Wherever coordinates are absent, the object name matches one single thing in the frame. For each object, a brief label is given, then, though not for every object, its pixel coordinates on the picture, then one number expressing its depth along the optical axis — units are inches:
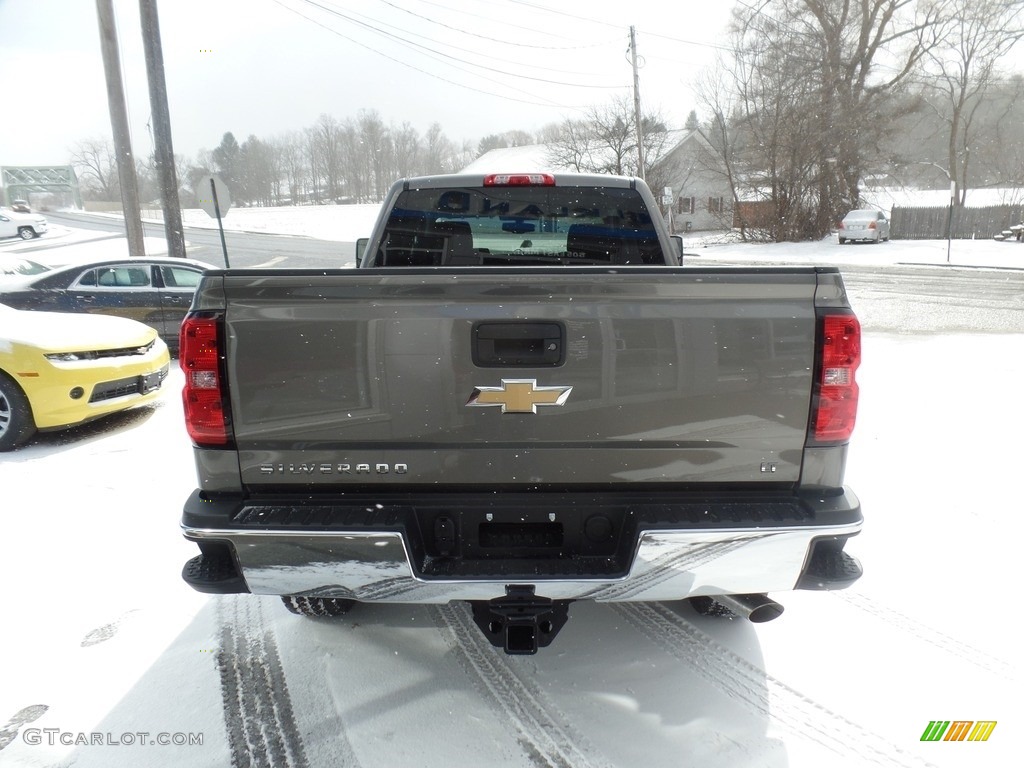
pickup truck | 85.5
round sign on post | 342.2
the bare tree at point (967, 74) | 1421.0
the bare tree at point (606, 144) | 1647.4
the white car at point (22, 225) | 1514.5
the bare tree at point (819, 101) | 1326.3
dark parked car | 374.9
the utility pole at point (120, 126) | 504.1
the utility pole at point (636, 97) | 1332.4
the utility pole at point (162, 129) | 486.3
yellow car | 230.5
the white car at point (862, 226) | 1256.2
